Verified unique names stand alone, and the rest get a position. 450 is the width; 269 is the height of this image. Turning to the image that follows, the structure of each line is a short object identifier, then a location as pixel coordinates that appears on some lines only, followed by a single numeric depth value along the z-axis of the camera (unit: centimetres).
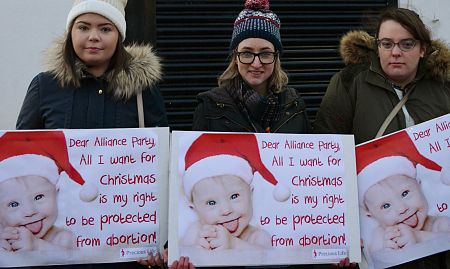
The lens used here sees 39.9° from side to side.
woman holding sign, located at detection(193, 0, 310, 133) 310
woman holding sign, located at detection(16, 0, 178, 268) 301
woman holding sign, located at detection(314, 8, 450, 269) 318
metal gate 566
